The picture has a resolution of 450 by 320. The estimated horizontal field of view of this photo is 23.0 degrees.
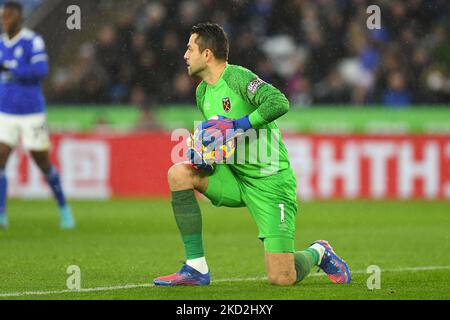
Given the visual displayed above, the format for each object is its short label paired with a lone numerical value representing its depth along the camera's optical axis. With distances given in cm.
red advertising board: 1634
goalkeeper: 738
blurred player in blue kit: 1197
